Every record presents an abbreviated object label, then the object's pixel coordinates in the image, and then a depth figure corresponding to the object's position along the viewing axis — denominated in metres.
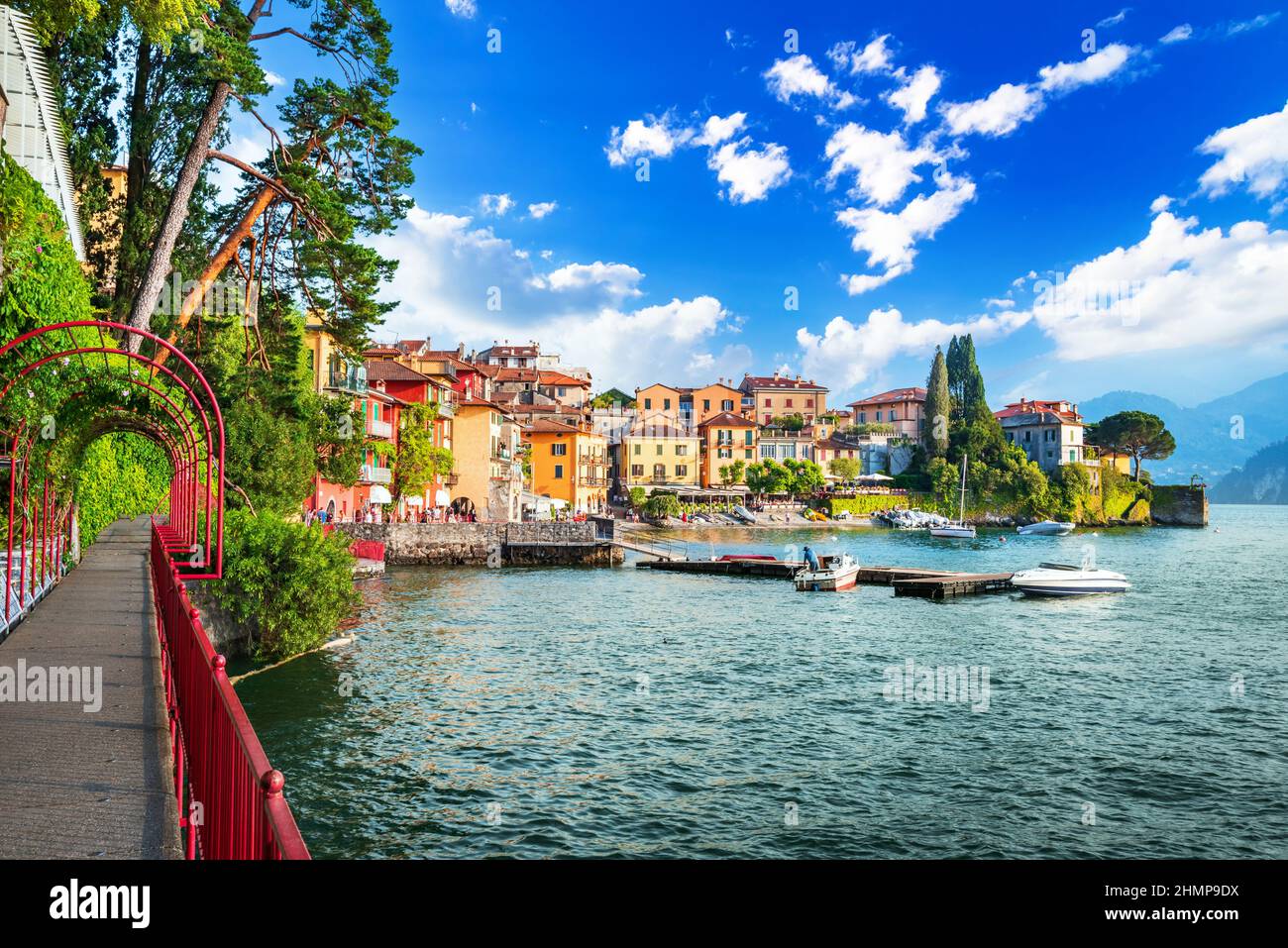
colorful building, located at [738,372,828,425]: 148.25
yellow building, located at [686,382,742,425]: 140.88
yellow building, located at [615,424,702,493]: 126.31
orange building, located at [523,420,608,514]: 100.81
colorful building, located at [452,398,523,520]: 77.00
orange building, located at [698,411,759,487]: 128.88
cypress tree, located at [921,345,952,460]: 141.12
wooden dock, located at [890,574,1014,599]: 48.75
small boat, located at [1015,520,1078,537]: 119.69
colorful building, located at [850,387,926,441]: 157.00
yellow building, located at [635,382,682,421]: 135.50
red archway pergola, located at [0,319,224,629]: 13.99
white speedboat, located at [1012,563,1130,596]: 48.56
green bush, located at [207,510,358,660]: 24.61
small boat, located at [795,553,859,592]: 51.03
